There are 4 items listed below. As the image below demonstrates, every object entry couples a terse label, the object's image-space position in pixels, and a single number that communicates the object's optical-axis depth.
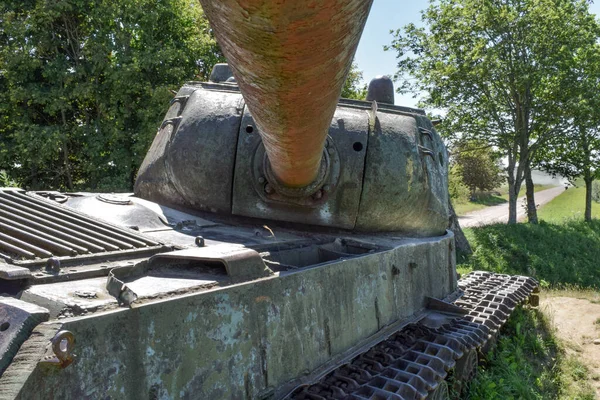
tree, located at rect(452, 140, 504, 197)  37.58
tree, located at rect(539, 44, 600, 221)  18.19
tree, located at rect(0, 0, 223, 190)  16.86
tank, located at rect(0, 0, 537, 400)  2.07
